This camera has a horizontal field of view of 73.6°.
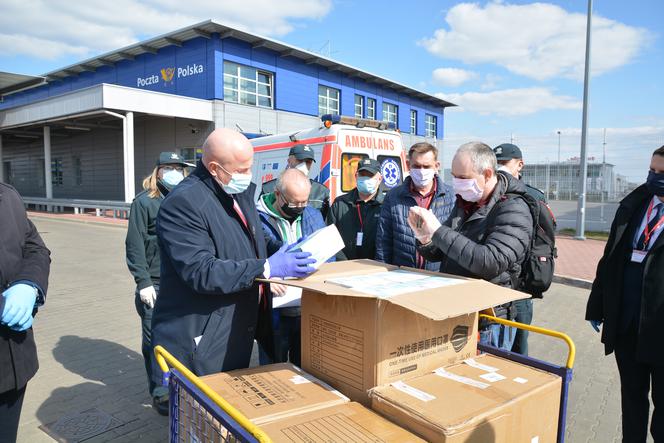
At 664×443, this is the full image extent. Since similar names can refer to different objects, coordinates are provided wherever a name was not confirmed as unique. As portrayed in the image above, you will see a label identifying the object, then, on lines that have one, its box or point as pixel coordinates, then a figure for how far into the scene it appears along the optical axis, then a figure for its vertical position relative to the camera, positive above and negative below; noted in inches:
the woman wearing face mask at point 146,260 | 141.6 -23.0
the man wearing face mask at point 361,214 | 176.1 -9.3
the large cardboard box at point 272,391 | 62.9 -31.0
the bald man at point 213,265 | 75.9 -12.9
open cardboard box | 63.3 -21.0
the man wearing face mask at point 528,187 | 136.0 +0.4
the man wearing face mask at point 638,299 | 93.4 -23.6
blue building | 736.3 +163.0
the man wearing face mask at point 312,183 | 209.8 +3.7
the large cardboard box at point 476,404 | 56.9 -29.5
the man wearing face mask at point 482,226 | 81.4 -6.7
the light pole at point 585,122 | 493.0 +78.4
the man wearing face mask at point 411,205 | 138.6 -4.4
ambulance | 279.0 +27.8
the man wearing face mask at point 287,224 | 117.8 -9.0
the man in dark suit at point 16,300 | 76.1 -19.1
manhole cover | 124.9 -69.2
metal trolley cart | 52.1 -29.5
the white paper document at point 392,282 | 65.4 -14.7
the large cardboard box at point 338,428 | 56.2 -31.2
